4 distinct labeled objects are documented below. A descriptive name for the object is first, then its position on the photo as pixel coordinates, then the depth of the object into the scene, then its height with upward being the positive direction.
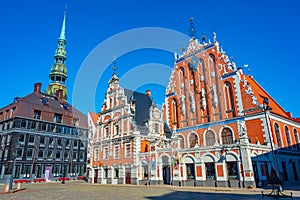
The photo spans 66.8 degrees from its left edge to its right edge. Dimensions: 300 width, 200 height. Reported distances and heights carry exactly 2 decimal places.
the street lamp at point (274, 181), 14.28 -1.09
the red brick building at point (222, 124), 22.30 +4.61
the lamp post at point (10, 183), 20.98 -1.30
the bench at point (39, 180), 40.92 -2.08
